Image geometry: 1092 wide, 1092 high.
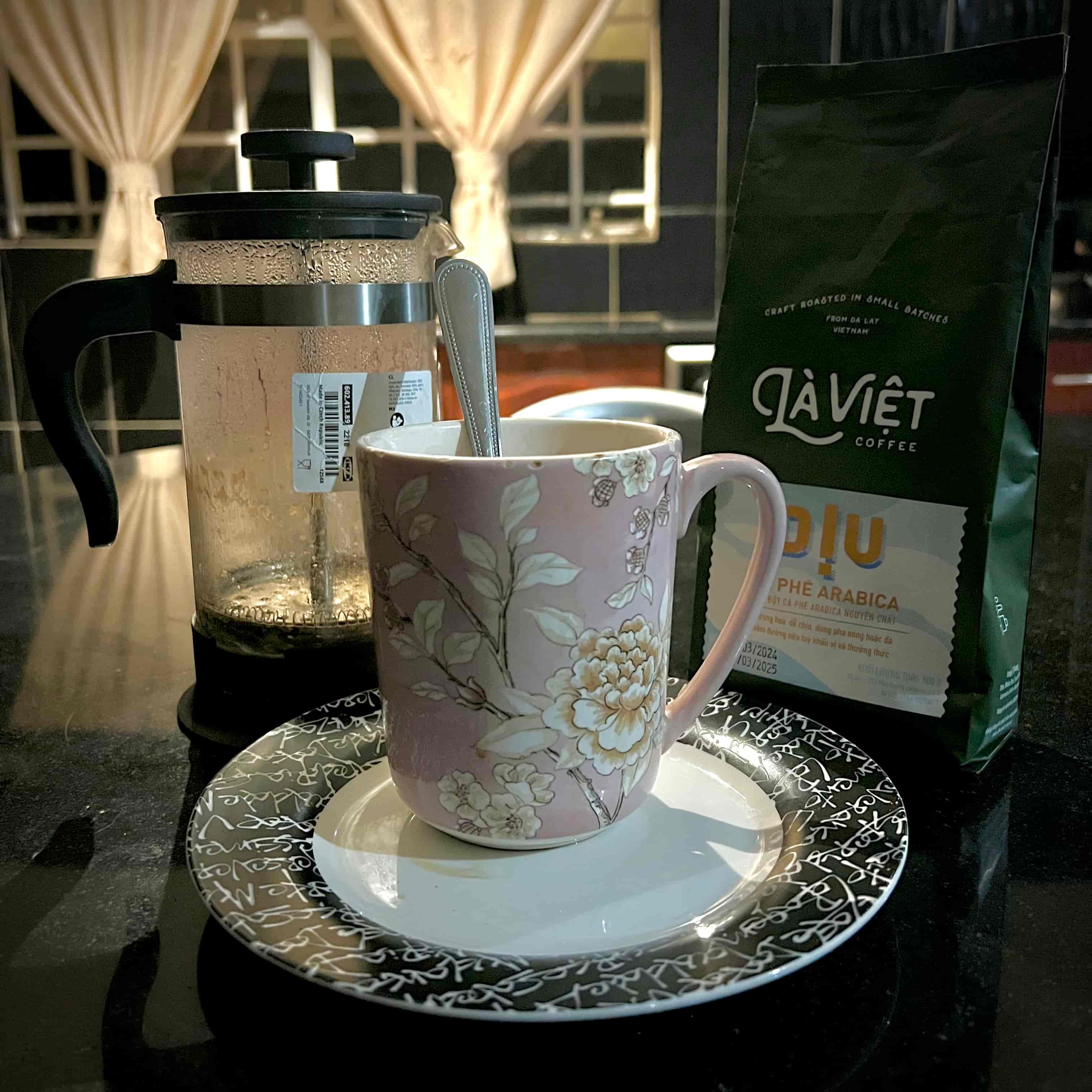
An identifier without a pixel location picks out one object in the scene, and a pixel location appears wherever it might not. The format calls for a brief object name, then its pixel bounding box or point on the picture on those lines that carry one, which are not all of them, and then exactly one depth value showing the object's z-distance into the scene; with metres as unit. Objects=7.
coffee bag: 0.50
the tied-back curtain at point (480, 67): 2.92
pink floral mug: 0.38
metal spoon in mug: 0.46
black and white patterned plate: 0.31
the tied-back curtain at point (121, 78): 2.99
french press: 0.53
